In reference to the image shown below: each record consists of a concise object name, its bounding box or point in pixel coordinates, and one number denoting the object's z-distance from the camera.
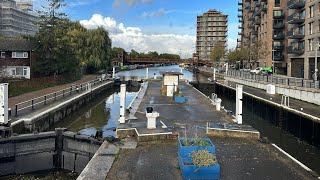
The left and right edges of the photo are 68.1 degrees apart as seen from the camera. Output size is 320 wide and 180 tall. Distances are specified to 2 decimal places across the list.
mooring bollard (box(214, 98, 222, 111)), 18.04
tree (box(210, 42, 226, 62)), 95.93
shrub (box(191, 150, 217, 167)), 7.06
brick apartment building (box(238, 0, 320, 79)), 40.00
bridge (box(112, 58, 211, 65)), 103.55
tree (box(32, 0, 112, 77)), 37.75
